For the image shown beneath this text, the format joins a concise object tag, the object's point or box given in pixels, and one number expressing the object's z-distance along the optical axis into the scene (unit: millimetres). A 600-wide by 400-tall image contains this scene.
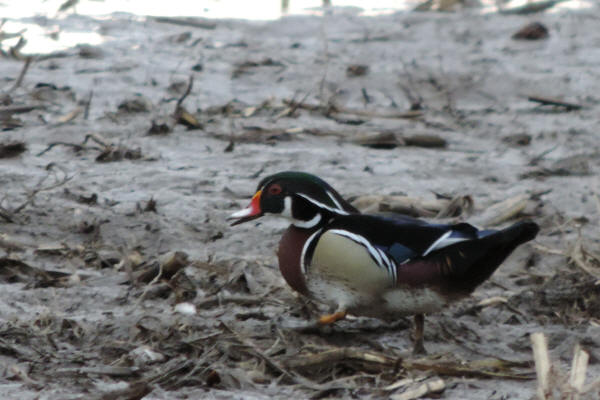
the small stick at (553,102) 15406
